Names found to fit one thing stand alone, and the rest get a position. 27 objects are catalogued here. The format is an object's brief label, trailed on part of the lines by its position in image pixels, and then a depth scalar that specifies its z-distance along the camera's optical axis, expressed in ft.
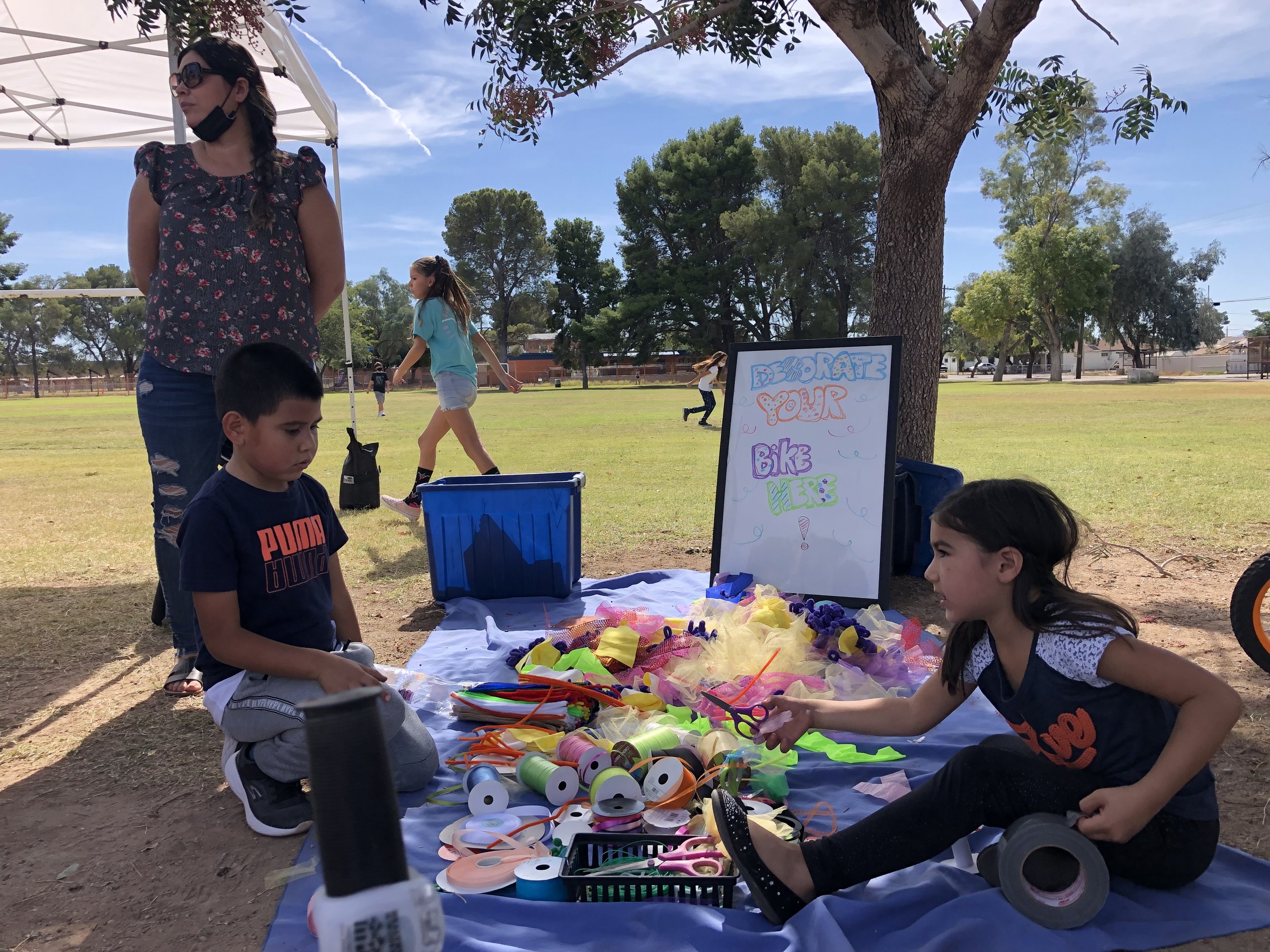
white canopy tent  21.50
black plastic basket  6.93
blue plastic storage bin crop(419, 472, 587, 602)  16.08
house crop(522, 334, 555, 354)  283.59
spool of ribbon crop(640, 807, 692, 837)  8.02
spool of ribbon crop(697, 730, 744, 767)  9.09
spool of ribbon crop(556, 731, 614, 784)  8.72
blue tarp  6.37
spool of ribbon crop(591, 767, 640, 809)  8.23
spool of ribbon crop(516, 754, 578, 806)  8.60
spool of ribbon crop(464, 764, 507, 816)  8.49
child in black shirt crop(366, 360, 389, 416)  75.15
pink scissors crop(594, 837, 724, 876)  7.27
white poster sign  15.31
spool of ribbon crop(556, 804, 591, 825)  8.21
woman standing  10.80
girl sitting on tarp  6.40
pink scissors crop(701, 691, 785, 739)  9.20
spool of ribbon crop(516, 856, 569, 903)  7.10
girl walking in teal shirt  22.38
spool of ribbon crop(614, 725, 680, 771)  8.84
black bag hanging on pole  25.54
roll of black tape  6.18
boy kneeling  8.05
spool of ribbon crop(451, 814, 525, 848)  7.92
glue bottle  1.92
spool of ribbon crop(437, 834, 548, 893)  7.26
